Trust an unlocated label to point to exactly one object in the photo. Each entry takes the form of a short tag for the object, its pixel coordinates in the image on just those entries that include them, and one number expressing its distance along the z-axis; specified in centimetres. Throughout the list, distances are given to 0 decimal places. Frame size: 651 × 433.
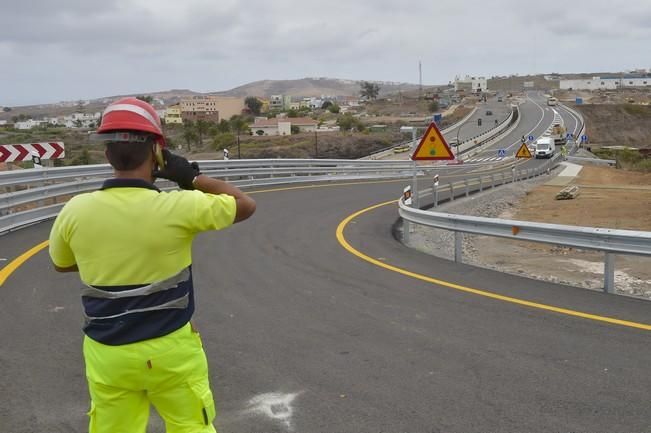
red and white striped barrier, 1596
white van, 6562
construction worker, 245
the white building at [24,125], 18792
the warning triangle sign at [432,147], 1273
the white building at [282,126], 13788
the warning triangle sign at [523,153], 3475
